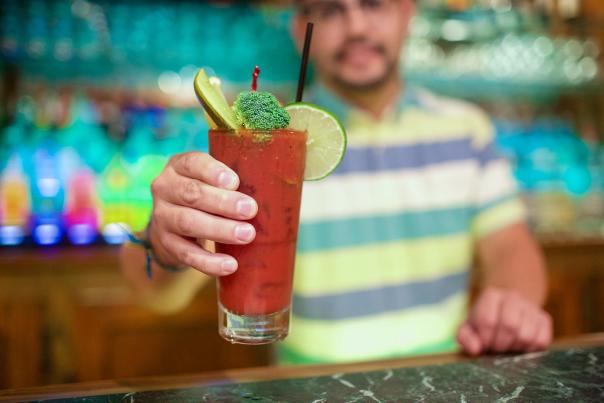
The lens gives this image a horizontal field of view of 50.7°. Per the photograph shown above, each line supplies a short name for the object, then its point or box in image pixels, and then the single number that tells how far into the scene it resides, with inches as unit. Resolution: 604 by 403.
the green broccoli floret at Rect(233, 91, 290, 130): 32.0
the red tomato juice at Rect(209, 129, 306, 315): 34.2
